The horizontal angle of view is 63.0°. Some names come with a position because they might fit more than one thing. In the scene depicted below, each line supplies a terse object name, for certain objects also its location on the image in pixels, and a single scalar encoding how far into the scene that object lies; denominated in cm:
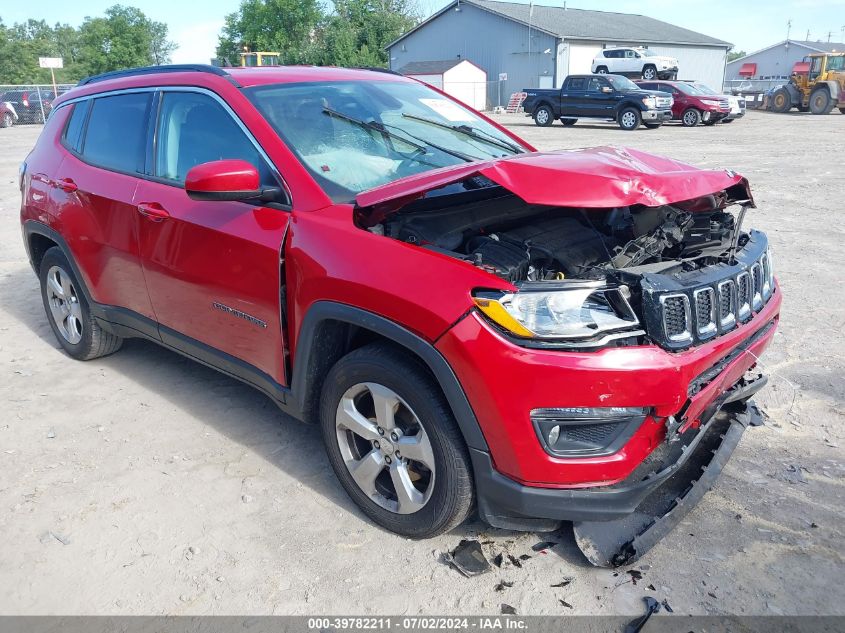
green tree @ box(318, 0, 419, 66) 5332
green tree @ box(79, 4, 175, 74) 7256
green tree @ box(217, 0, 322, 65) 6656
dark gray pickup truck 2319
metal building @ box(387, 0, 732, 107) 3928
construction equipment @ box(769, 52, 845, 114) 3033
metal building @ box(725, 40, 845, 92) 6431
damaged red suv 239
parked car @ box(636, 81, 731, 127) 2452
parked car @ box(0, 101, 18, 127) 3108
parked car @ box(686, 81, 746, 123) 2540
